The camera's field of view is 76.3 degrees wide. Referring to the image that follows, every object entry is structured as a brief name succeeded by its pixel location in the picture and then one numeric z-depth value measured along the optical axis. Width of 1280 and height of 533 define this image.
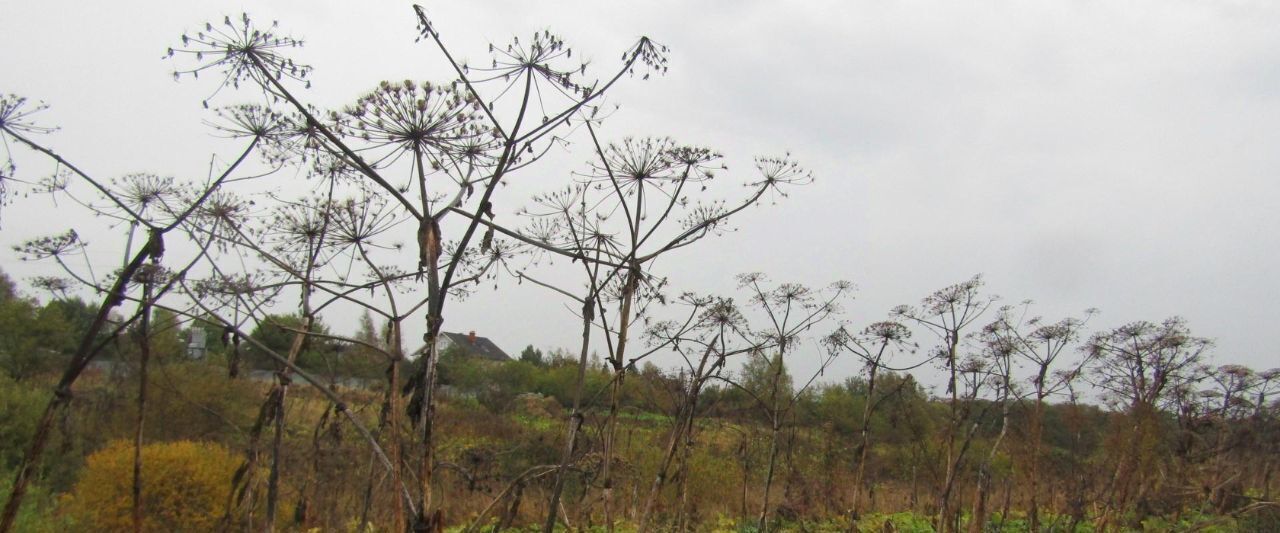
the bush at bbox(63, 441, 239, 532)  12.23
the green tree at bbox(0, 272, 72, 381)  24.53
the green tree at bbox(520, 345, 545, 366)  51.21
